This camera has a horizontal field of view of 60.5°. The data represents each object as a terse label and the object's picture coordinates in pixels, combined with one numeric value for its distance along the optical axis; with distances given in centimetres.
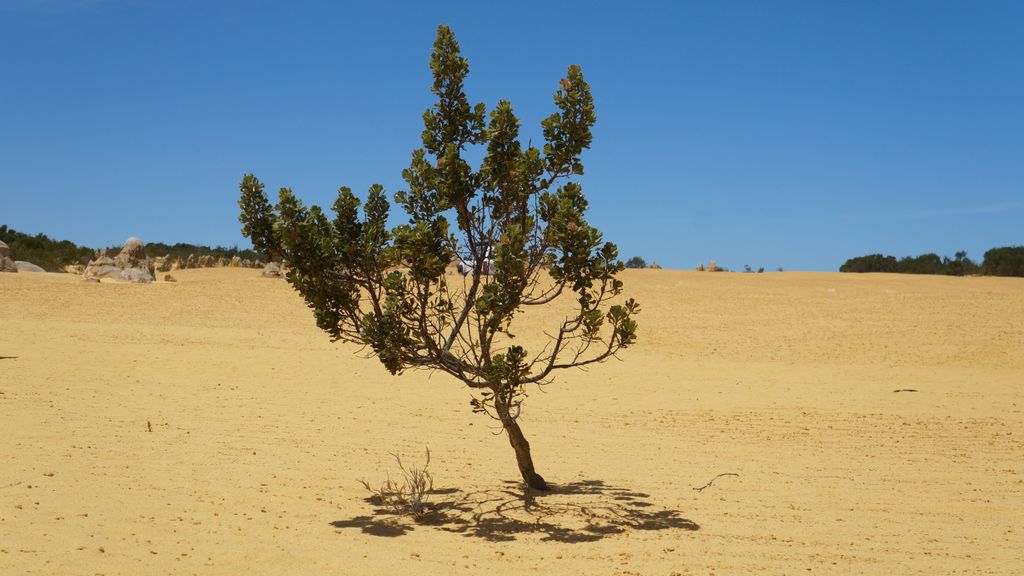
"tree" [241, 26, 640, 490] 788
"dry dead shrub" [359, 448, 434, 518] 877
